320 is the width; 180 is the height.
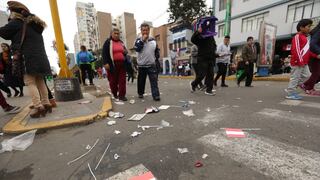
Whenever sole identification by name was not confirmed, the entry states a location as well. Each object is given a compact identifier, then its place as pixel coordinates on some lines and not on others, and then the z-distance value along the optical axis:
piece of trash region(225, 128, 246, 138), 2.23
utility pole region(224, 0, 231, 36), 13.02
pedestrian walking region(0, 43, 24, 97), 6.04
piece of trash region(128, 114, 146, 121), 3.12
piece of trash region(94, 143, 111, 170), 1.73
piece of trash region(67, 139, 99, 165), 1.83
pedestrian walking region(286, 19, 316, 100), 3.96
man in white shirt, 6.51
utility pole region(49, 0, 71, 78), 4.63
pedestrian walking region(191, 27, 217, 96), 5.11
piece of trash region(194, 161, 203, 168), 1.64
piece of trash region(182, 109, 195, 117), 3.25
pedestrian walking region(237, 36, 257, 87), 6.39
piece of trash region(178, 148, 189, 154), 1.90
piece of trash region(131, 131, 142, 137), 2.43
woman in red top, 4.57
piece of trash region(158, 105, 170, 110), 3.81
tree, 26.62
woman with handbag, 2.98
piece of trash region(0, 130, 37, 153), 2.24
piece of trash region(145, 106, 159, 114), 3.53
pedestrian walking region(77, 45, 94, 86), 7.16
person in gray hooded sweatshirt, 4.36
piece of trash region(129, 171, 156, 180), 1.51
